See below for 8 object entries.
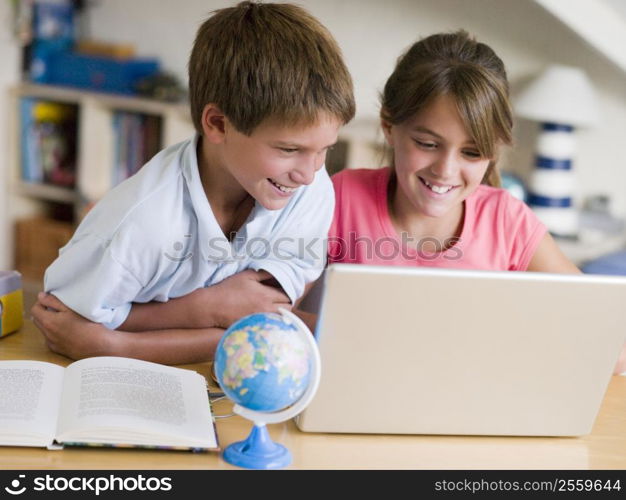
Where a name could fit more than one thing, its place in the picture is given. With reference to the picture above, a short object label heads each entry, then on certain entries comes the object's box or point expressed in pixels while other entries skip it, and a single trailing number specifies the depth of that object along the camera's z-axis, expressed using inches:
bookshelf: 183.5
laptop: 73.0
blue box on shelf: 183.4
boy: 81.5
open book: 73.2
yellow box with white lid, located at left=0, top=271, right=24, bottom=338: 85.5
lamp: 143.6
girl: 87.3
